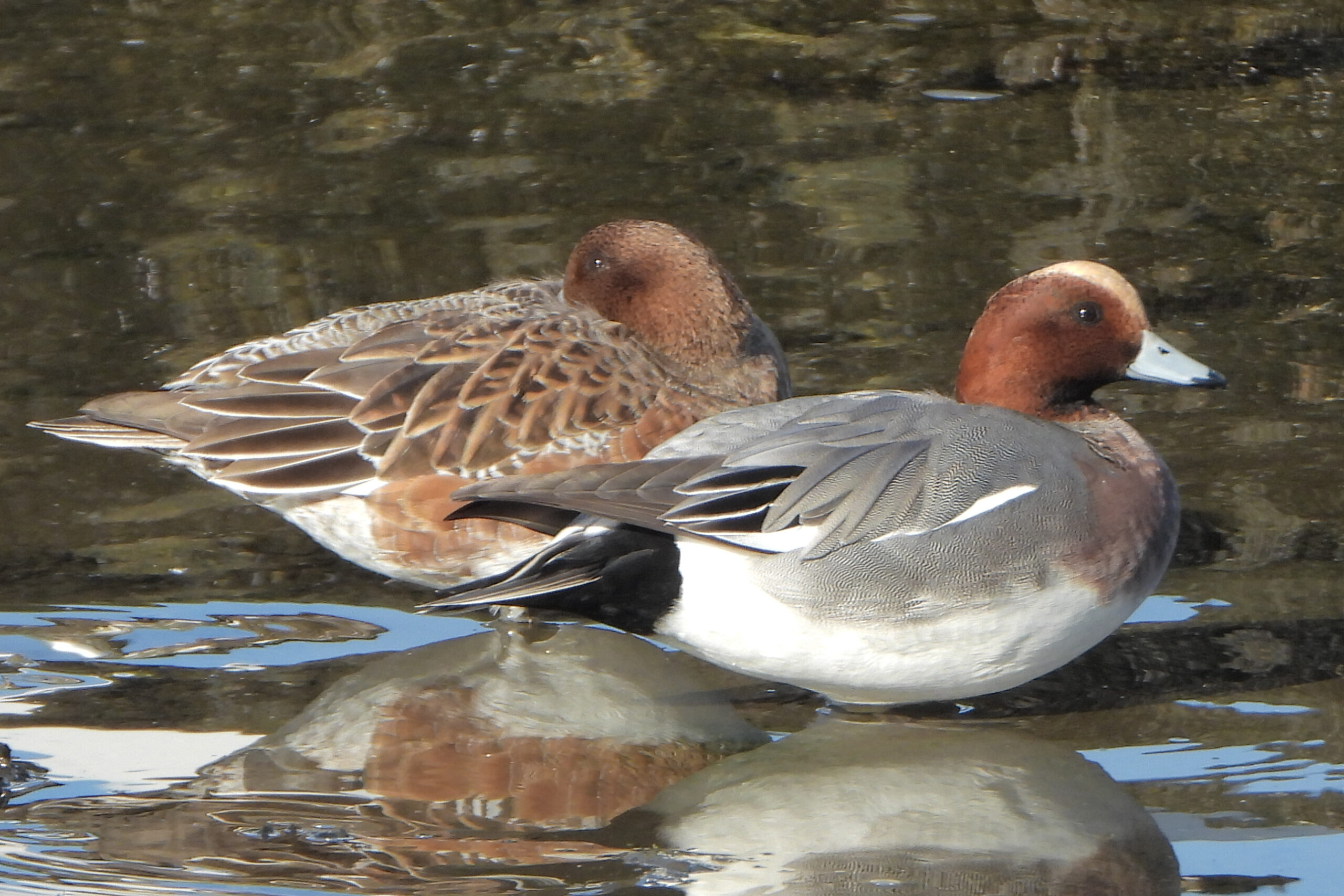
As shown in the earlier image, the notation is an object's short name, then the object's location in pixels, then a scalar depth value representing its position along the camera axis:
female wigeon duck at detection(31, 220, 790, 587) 8.92
